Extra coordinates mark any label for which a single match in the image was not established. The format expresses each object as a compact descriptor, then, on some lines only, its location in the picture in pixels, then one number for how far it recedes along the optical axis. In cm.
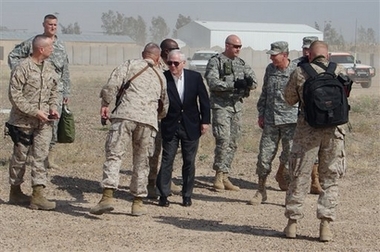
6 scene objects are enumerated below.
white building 9700
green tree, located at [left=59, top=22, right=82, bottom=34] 13430
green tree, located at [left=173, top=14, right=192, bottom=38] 15569
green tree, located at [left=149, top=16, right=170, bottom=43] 15350
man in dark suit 966
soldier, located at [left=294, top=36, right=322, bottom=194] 1072
